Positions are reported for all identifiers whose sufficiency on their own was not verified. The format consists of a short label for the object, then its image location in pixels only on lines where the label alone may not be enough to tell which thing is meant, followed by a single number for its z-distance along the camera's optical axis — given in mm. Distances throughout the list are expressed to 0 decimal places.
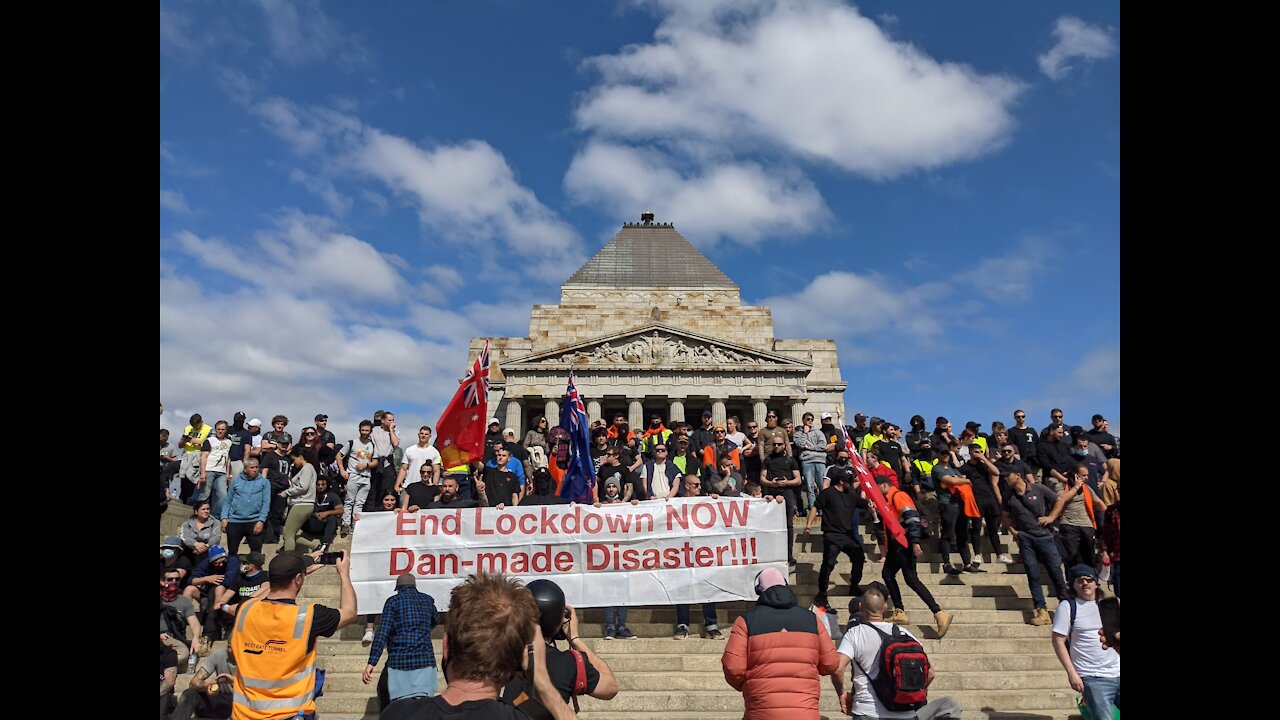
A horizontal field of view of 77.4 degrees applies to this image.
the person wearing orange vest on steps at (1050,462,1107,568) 9438
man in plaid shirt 5410
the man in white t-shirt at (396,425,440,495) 11641
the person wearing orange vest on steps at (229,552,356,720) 4477
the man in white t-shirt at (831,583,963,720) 5129
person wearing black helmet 3424
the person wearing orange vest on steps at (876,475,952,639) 8844
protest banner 9391
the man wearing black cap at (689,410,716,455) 14031
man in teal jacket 10469
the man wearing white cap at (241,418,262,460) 13368
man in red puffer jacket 4633
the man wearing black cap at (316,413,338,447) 13039
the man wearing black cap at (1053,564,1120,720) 6059
